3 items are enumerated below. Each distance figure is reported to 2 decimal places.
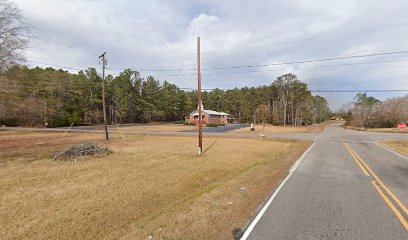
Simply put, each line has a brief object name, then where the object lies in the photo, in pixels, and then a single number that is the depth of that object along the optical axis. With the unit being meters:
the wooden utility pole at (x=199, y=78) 16.45
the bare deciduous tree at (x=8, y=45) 14.28
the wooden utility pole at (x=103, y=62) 27.46
